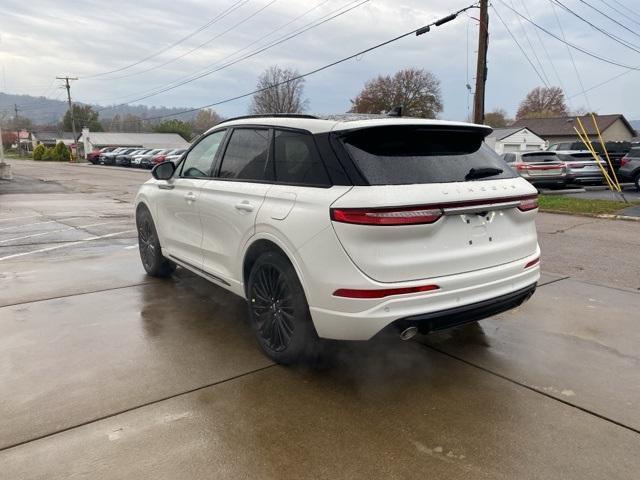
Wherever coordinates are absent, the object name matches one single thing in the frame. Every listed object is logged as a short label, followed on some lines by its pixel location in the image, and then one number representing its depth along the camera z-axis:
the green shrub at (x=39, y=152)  67.19
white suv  2.95
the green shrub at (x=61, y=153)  64.97
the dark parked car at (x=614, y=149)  21.39
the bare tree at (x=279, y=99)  74.94
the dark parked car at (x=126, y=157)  48.72
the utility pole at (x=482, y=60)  17.83
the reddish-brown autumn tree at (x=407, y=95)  68.44
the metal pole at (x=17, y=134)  101.56
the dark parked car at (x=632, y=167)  18.28
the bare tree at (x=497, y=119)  87.62
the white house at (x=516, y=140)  53.94
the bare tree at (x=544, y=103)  83.12
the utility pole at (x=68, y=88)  76.69
